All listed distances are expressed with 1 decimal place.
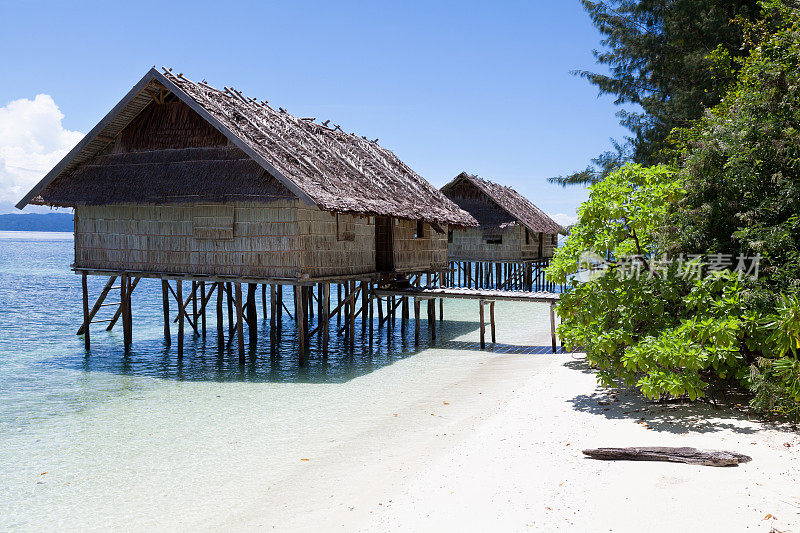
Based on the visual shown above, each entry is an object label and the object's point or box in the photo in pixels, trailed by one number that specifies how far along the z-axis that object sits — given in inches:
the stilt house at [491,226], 1201.4
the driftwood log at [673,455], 253.1
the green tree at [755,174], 327.6
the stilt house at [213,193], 558.9
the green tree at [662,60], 760.3
